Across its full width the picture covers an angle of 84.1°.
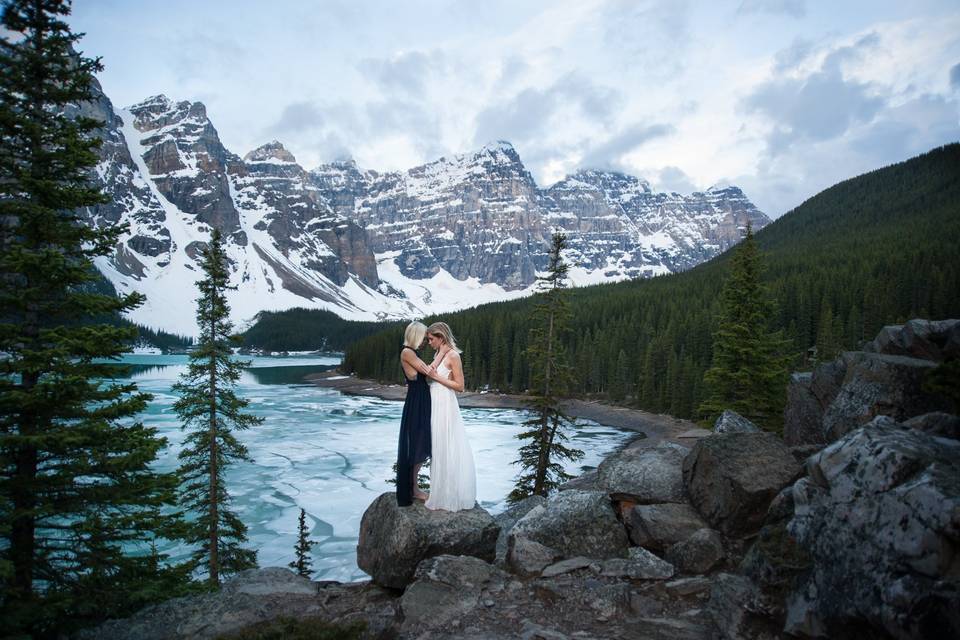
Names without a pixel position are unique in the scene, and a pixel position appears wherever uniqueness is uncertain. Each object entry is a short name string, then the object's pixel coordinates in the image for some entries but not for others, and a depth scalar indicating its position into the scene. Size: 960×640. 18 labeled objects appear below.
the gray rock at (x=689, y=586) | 6.60
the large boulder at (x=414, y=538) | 8.05
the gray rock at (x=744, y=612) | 5.25
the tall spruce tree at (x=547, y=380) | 21.30
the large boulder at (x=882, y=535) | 3.99
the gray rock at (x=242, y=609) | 7.45
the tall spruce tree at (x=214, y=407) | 16.59
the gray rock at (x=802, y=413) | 11.06
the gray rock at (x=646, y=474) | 9.21
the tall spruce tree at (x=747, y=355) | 22.53
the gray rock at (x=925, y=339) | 8.48
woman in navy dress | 8.36
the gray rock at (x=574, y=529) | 8.28
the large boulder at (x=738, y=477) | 7.65
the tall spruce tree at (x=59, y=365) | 8.52
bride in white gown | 8.31
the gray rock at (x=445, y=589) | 6.61
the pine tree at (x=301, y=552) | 16.42
